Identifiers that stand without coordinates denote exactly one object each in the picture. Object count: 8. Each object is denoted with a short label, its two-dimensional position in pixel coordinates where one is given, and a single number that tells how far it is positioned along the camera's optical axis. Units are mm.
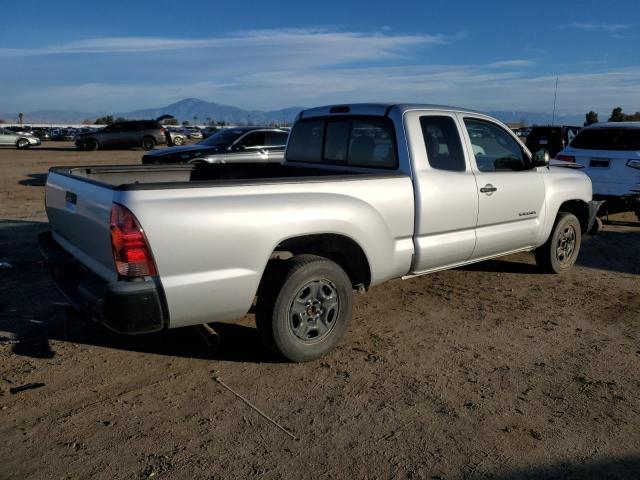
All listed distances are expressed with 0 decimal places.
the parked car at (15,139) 34250
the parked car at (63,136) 50531
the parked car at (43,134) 54712
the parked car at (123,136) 29938
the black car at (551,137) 18516
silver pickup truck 3480
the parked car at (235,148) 13602
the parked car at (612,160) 9328
